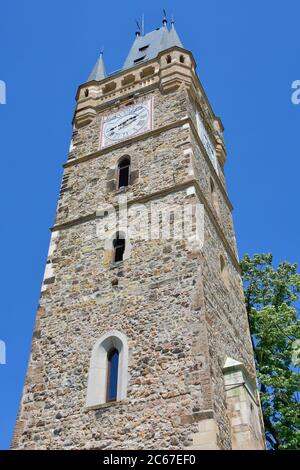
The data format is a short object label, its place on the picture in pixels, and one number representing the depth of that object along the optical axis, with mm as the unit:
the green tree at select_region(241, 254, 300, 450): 13289
